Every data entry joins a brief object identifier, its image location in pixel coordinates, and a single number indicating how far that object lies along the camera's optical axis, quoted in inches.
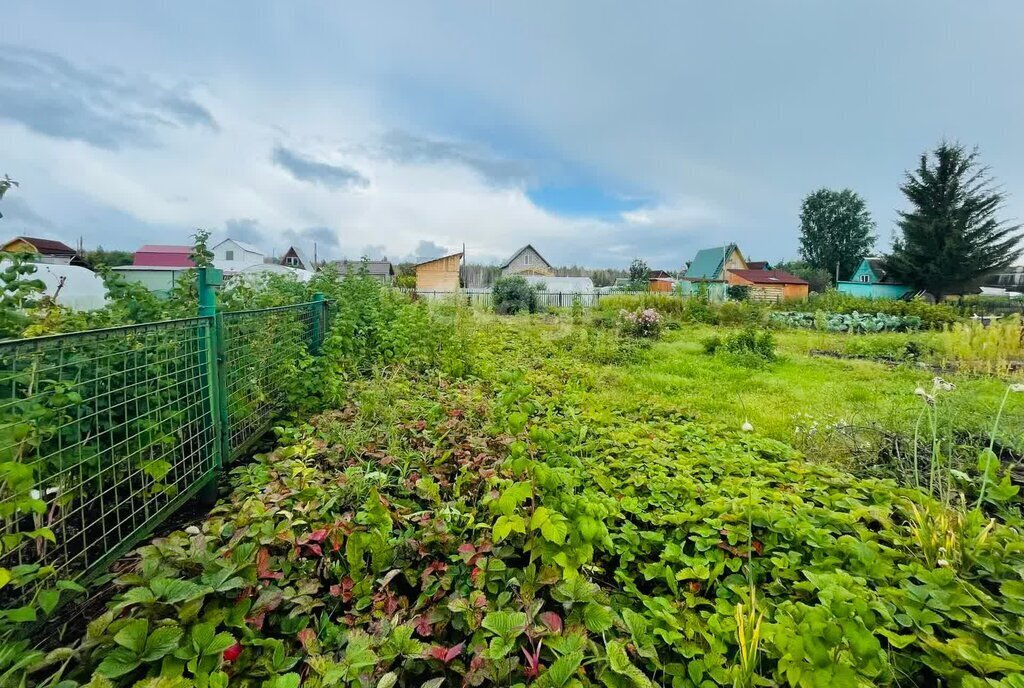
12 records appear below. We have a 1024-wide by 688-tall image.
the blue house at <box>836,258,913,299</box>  946.7
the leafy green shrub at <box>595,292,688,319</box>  510.3
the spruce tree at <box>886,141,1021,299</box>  846.5
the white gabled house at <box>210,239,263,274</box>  1259.2
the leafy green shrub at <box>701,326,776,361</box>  259.0
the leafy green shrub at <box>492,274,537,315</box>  580.1
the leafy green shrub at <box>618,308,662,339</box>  342.3
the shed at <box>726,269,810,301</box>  1014.0
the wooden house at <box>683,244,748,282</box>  1385.3
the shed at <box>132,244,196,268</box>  1157.7
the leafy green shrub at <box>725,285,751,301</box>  728.3
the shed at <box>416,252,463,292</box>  1107.9
